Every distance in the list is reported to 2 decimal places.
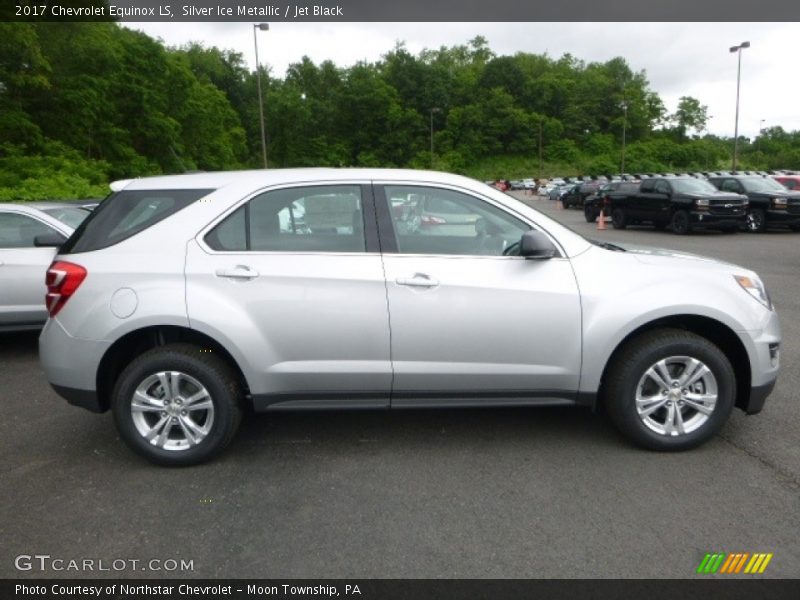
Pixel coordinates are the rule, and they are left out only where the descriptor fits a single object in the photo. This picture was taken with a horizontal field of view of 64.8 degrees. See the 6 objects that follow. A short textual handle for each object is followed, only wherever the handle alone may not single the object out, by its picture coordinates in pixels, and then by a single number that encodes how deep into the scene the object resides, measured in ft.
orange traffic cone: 74.02
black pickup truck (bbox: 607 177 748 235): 60.90
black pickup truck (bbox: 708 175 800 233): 61.72
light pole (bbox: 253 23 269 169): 90.03
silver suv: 12.14
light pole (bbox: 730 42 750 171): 123.54
